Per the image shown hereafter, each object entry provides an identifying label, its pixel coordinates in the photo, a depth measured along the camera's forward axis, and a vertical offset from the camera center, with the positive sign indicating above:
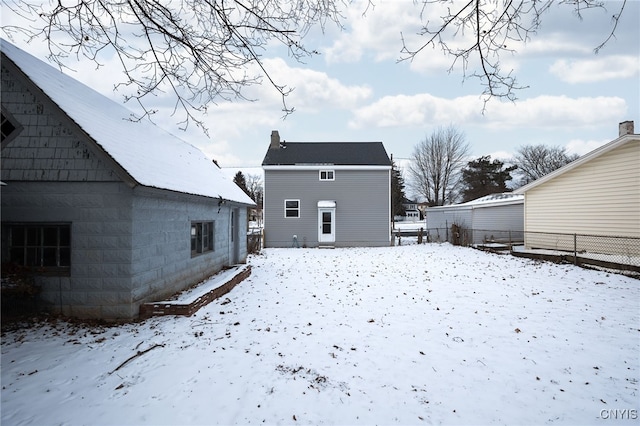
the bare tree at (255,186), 76.88 +8.18
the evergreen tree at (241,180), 70.72 +8.39
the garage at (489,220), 22.69 -0.08
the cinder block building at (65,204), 6.64 +0.31
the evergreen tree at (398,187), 53.89 +5.32
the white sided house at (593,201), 13.06 +0.80
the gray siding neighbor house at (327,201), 22.97 +1.11
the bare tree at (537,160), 51.78 +9.51
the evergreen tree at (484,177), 46.41 +5.87
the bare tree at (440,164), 42.81 +7.41
